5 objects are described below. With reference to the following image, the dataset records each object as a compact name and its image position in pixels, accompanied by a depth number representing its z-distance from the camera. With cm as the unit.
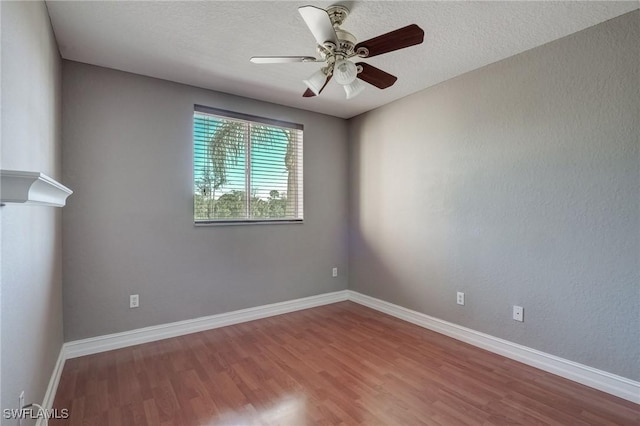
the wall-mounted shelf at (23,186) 91
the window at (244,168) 318
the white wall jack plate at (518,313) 248
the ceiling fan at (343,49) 160
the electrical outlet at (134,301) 278
